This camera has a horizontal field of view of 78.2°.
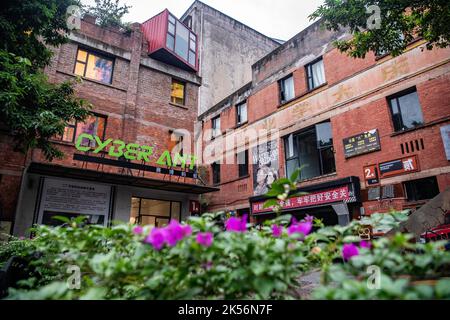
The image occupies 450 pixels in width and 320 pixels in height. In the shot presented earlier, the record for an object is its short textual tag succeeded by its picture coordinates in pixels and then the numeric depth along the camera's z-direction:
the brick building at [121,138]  10.78
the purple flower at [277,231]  1.83
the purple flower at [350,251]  1.57
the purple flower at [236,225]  1.71
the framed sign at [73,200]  10.93
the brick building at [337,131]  9.30
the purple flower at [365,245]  1.76
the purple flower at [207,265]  1.55
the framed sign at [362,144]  10.46
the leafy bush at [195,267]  1.50
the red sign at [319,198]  10.81
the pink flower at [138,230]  1.75
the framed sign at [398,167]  9.26
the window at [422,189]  8.91
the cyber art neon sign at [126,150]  11.77
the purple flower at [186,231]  1.55
